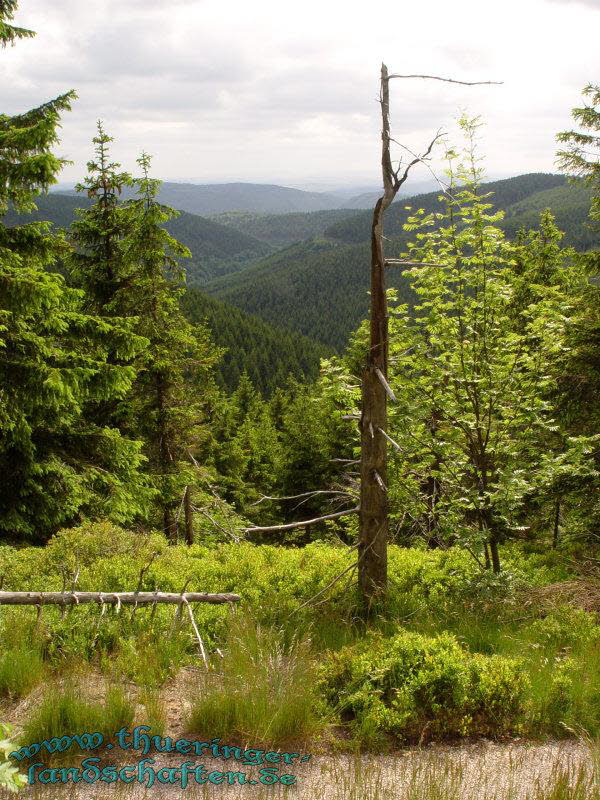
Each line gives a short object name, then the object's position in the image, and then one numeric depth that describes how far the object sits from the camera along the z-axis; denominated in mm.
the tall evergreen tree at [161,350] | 14344
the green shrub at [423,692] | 4250
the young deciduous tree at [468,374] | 6477
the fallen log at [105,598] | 5207
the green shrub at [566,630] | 5891
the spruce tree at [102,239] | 14391
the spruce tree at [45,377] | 8367
